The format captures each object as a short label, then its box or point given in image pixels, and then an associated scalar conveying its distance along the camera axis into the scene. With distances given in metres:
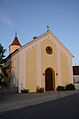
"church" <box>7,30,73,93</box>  12.19
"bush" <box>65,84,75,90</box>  13.68
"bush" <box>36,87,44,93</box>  12.14
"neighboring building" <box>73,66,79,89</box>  23.20
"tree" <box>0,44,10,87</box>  12.07
